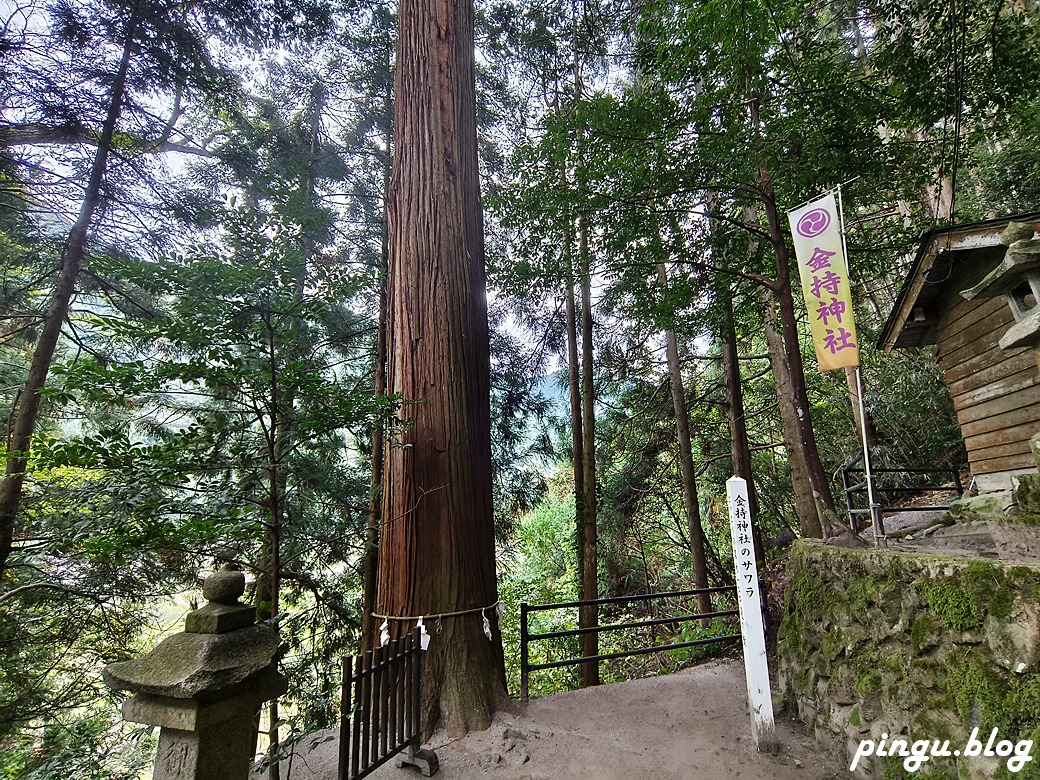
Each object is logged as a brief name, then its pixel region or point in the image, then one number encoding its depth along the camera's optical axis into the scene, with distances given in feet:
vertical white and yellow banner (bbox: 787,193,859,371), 12.52
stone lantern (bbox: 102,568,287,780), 5.23
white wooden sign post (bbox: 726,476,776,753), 10.32
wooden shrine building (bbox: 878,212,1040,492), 12.76
